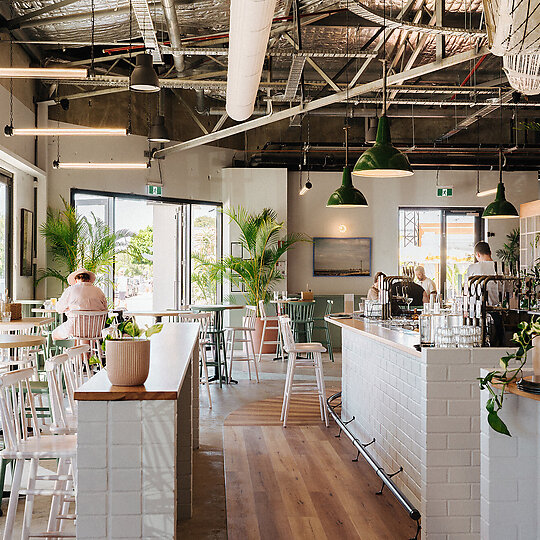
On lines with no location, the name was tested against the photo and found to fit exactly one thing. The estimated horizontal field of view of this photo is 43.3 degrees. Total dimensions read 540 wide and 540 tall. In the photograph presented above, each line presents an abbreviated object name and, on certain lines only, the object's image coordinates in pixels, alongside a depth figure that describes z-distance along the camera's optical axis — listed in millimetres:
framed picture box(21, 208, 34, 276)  9859
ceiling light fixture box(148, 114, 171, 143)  9630
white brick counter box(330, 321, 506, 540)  3617
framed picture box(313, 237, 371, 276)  13414
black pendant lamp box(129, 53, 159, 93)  6355
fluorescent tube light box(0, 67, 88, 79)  5660
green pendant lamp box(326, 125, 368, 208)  6922
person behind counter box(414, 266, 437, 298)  10773
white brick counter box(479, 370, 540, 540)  2771
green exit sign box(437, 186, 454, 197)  13391
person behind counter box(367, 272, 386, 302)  6752
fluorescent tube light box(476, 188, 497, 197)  11591
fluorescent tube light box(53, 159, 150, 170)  9578
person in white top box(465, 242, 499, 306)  7578
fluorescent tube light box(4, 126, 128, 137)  7875
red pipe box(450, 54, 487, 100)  8749
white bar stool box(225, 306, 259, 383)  9291
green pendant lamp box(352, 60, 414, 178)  5134
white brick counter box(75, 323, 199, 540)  2445
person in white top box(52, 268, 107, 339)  7551
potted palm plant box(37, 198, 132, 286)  10445
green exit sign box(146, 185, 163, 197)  12016
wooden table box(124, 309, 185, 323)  8424
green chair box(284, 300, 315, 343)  11480
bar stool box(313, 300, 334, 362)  11973
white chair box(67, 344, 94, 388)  4069
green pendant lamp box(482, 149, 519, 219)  8617
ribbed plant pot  2611
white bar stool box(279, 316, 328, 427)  6672
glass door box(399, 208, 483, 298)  13703
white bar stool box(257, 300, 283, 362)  11195
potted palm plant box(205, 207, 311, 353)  12141
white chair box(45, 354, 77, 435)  3605
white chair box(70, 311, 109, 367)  7500
